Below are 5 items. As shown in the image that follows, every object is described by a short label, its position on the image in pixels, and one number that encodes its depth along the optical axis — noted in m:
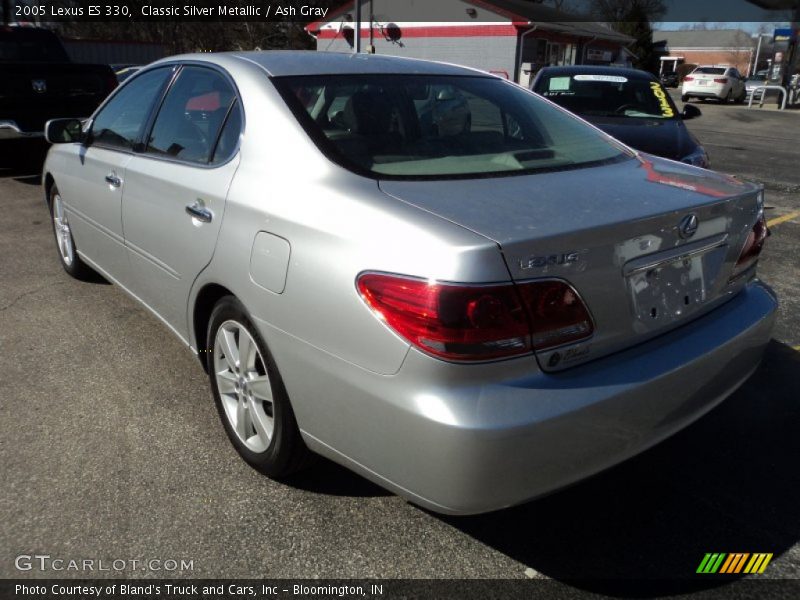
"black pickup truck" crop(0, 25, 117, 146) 8.72
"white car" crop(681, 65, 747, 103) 31.80
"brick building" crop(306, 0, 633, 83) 28.09
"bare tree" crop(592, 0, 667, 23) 53.16
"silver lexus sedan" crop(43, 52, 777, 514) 1.90
